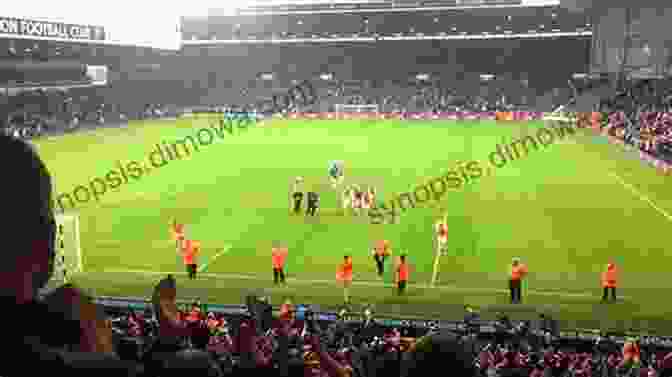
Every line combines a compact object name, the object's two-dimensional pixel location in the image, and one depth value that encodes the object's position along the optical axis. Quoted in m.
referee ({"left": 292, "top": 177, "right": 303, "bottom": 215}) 25.50
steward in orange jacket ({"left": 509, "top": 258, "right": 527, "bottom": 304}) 15.40
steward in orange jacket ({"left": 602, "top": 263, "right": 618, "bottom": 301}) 15.36
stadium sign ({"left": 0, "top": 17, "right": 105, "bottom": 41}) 46.93
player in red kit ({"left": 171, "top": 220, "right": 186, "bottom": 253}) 19.14
